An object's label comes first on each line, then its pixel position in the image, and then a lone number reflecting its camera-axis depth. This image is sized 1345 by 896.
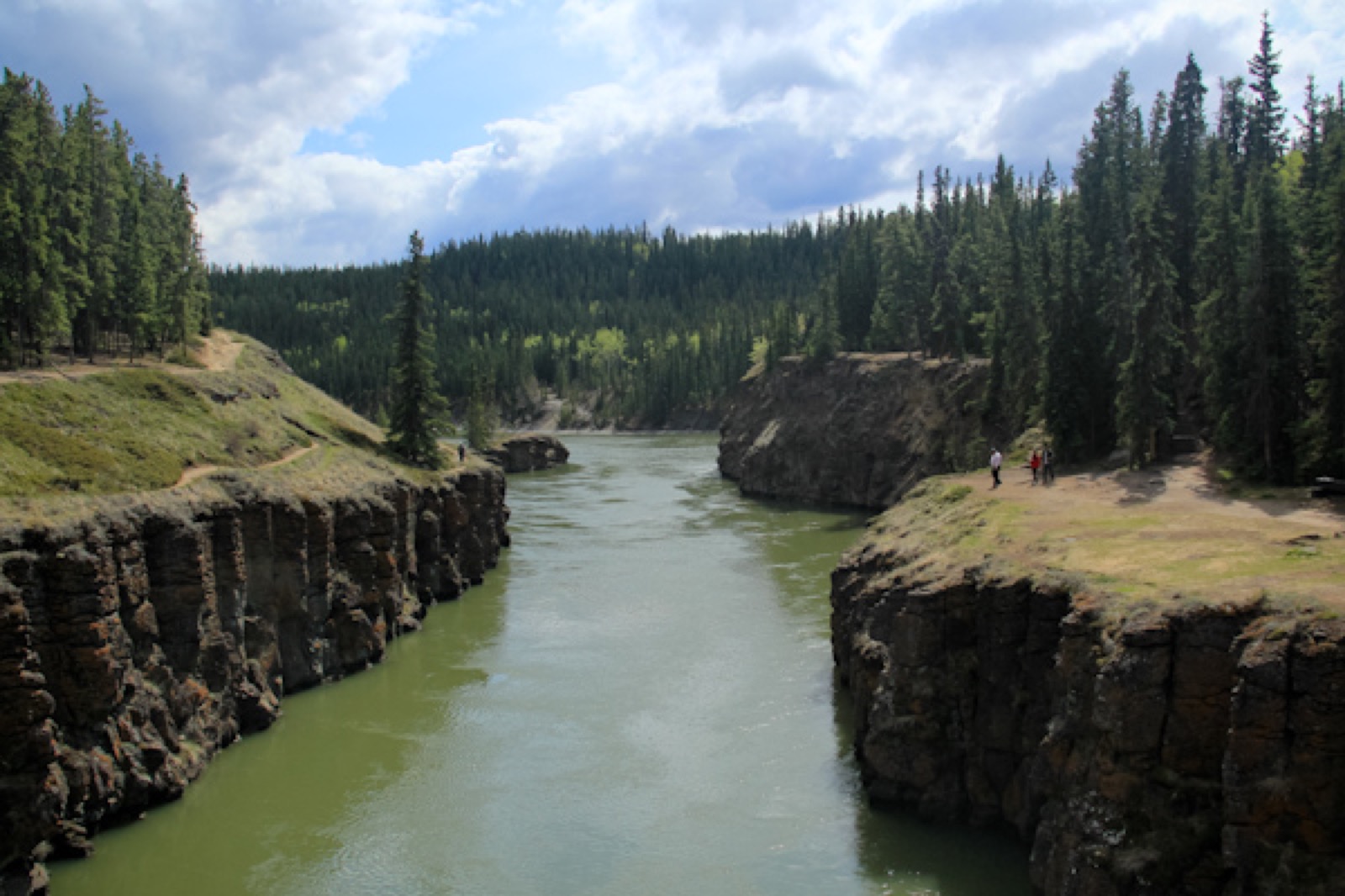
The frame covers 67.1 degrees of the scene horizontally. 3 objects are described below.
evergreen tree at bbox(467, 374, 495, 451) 127.44
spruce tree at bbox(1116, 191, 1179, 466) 50.09
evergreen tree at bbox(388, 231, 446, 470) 61.84
